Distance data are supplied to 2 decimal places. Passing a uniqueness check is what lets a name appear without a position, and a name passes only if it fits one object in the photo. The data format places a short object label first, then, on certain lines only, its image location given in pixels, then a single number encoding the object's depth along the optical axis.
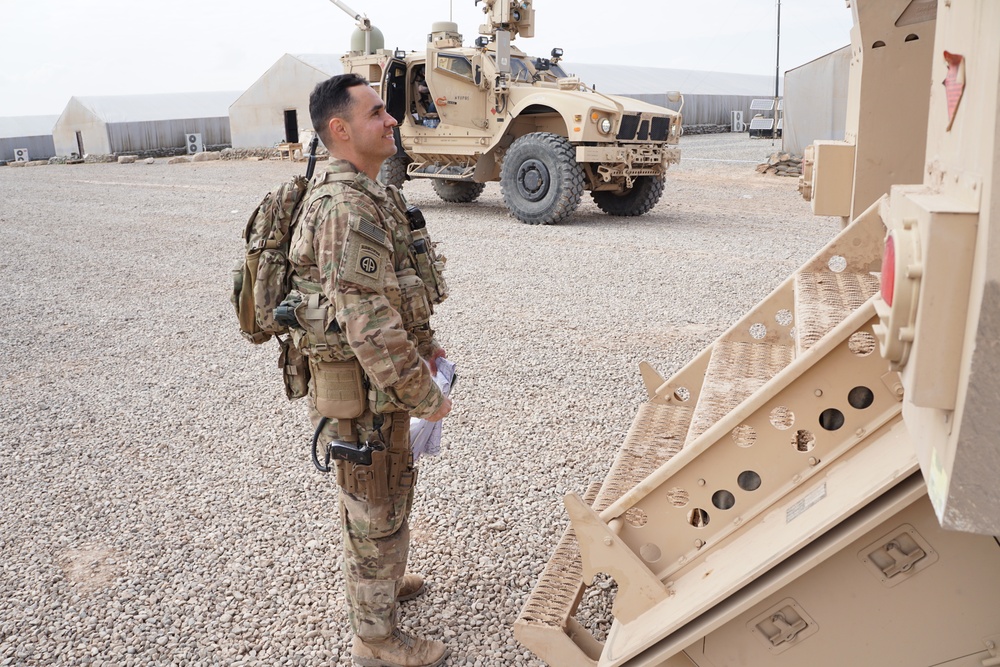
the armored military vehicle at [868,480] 1.00
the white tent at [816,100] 14.62
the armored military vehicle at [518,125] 9.41
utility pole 32.18
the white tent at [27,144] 31.27
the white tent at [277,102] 25.59
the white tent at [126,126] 30.44
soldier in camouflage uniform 1.89
